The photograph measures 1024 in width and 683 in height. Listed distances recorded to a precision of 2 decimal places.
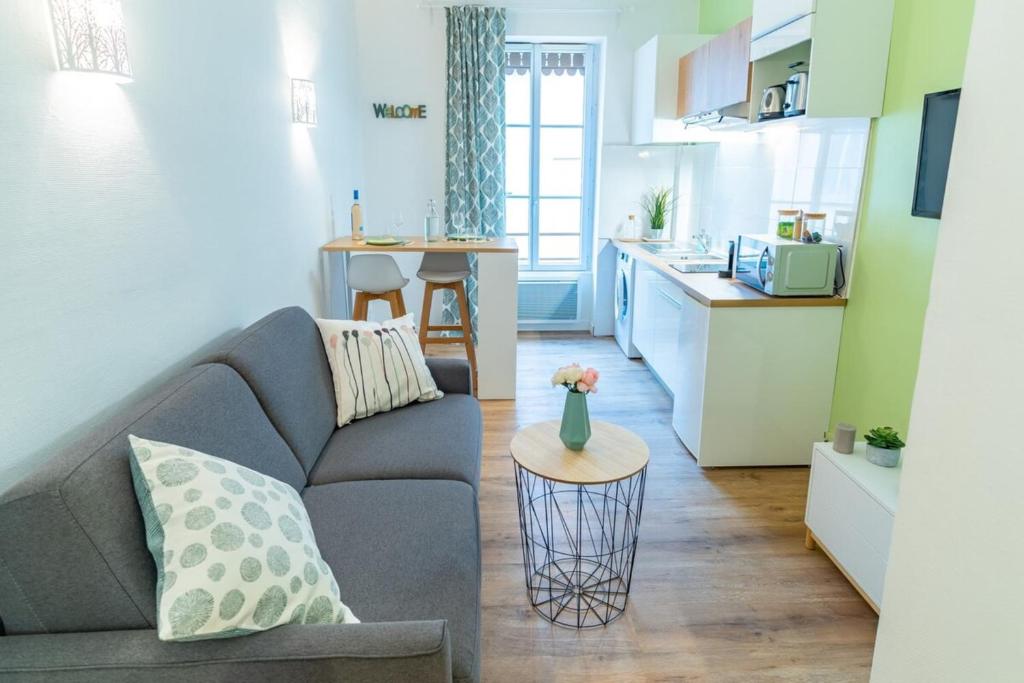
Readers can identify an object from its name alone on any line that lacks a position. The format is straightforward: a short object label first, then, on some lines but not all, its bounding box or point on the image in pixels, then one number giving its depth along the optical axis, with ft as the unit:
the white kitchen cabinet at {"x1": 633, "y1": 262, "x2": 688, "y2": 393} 12.73
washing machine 16.62
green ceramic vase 7.17
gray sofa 3.93
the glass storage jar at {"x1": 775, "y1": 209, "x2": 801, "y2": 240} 10.97
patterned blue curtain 16.94
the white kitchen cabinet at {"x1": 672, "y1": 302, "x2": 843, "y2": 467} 10.32
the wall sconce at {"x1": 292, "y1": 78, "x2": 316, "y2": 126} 11.21
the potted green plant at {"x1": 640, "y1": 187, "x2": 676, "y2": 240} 18.06
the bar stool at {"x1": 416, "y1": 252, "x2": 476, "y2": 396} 13.92
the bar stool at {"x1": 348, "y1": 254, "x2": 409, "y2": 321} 13.05
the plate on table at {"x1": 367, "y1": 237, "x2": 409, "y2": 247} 13.29
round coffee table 6.92
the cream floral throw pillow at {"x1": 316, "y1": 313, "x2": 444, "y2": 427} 8.64
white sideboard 7.21
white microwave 10.10
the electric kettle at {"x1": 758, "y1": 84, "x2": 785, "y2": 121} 10.52
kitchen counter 10.18
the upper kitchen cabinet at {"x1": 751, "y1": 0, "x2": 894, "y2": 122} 8.98
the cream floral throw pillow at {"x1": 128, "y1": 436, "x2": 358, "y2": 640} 3.93
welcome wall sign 17.48
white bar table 13.15
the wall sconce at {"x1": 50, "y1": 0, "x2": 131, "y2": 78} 5.02
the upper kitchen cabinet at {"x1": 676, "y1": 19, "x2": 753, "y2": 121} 11.46
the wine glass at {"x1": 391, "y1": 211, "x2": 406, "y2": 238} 17.87
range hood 12.26
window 18.43
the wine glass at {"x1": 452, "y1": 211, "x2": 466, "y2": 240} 17.30
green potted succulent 7.88
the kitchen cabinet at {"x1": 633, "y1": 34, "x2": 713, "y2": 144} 15.43
